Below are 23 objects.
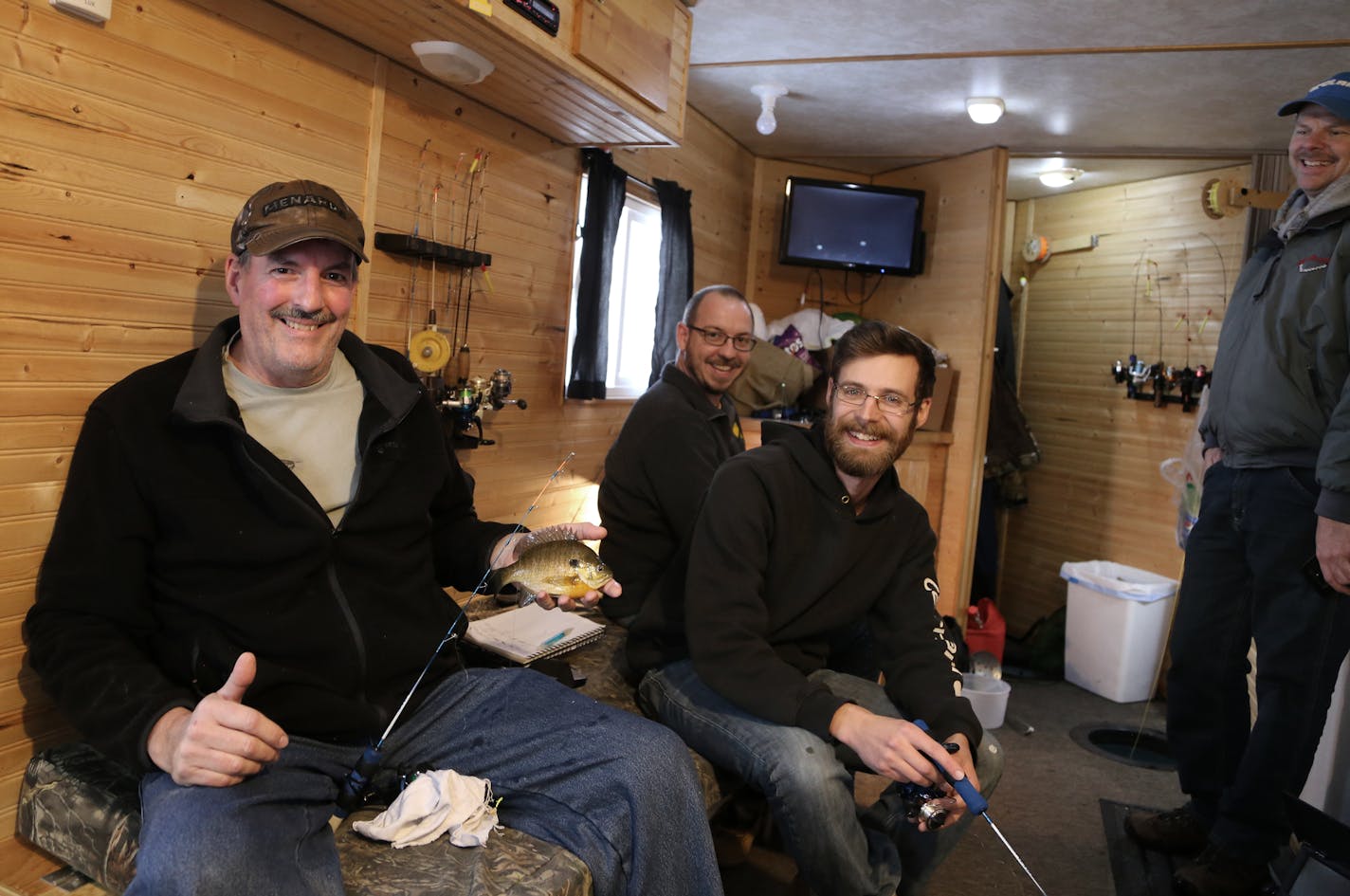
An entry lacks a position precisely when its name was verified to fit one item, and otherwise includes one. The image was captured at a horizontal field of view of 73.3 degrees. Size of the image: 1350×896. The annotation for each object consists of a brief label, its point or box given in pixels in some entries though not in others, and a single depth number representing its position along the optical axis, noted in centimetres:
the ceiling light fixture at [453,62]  227
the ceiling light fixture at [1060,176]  483
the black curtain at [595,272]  350
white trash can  411
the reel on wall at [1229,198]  318
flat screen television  481
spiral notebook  225
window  414
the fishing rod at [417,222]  266
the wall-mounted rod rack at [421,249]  256
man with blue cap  213
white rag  145
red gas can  426
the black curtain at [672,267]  406
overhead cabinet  210
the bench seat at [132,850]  136
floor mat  244
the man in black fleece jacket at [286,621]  130
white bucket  351
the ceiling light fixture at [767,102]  389
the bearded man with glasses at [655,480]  247
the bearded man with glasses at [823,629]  169
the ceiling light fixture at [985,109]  389
